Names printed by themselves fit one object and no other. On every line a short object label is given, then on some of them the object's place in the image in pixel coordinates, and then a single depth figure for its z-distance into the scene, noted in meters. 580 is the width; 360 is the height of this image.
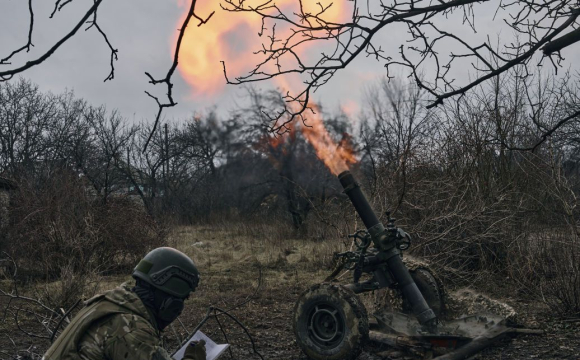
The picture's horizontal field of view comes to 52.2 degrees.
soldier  3.36
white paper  4.16
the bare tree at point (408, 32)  4.15
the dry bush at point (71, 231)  13.65
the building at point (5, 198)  15.54
